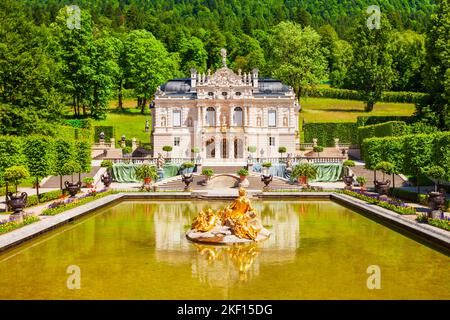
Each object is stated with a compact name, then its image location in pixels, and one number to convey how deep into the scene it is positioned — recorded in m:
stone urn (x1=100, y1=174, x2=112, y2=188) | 42.31
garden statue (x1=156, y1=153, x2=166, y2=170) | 51.80
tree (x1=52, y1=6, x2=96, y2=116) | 72.31
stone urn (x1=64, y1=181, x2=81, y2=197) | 34.75
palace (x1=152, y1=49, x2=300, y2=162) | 63.66
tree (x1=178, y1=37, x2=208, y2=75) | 108.75
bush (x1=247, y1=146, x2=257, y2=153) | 62.53
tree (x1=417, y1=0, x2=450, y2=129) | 53.00
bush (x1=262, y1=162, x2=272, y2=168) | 50.45
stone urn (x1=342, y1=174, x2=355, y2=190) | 40.94
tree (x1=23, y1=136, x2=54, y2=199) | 35.22
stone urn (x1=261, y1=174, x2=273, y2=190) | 44.00
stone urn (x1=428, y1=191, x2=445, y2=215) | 24.27
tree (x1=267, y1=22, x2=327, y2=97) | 79.62
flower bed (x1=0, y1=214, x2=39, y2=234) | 21.93
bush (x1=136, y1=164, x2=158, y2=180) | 44.31
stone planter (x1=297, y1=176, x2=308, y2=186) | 44.81
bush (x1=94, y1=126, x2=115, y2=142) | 71.12
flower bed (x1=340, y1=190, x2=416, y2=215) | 26.56
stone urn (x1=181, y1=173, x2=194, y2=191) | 43.16
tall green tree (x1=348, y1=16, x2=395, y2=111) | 81.12
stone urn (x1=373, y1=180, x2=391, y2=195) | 33.84
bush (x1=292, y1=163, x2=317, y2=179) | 45.06
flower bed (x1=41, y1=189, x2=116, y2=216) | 27.68
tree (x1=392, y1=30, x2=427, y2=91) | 103.19
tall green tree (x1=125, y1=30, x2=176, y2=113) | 82.19
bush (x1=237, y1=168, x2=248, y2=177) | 45.06
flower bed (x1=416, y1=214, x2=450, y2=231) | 21.62
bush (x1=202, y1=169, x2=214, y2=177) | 45.66
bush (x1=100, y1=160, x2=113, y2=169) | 48.06
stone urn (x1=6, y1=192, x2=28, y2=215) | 24.84
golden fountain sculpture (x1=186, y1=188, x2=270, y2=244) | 20.92
